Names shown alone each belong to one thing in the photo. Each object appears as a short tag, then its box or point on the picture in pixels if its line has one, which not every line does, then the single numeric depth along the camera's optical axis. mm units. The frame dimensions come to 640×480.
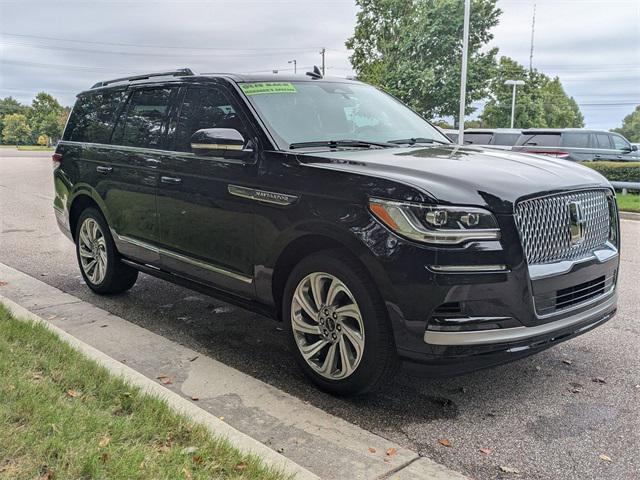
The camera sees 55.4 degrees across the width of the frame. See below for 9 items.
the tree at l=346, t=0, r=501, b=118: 36375
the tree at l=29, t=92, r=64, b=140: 99500
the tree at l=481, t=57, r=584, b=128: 50656
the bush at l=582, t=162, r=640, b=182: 16000
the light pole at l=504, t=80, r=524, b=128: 44906
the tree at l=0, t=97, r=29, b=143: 108475
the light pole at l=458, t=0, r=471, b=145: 22652
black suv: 3154
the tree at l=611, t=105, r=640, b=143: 114500
